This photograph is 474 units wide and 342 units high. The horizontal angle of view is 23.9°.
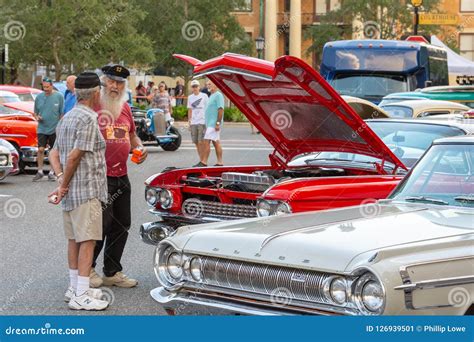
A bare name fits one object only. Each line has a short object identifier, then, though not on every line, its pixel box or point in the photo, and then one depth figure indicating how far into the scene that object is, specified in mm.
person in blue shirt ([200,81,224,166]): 21078
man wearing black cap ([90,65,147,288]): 9516
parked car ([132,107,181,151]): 28797
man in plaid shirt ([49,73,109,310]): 8656
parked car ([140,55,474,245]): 8867
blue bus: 28266
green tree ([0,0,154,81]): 40531
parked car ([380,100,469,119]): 17312
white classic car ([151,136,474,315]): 5512
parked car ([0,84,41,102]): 25009
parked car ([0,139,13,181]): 18750
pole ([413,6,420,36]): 36819
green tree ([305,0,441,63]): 57219
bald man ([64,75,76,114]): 19812
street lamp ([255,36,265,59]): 50916
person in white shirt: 22812
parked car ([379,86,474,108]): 21588
